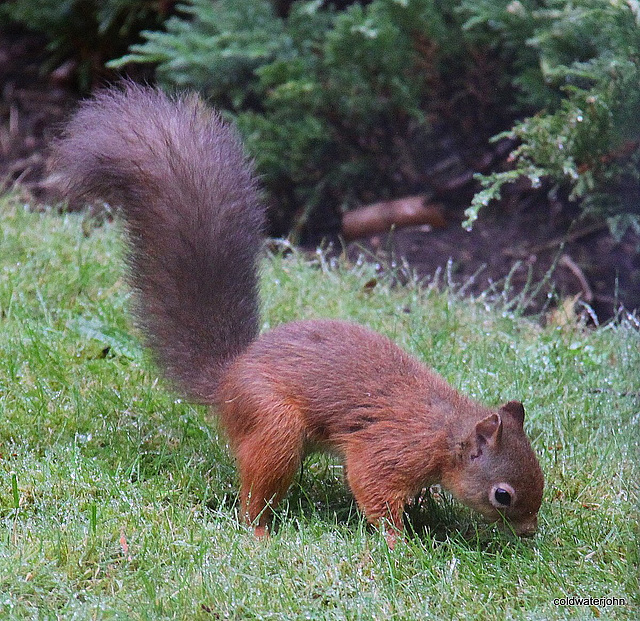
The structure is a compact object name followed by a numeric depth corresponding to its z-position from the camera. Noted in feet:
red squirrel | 20.63
